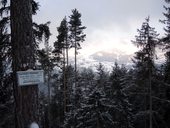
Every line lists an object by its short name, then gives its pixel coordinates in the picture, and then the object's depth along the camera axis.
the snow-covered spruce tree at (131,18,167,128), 14.15
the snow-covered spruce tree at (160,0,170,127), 12.18
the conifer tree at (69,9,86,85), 21.51
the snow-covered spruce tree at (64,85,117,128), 13.38
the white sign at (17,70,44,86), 2.33
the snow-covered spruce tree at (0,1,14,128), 6.21
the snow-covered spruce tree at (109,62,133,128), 16.91
